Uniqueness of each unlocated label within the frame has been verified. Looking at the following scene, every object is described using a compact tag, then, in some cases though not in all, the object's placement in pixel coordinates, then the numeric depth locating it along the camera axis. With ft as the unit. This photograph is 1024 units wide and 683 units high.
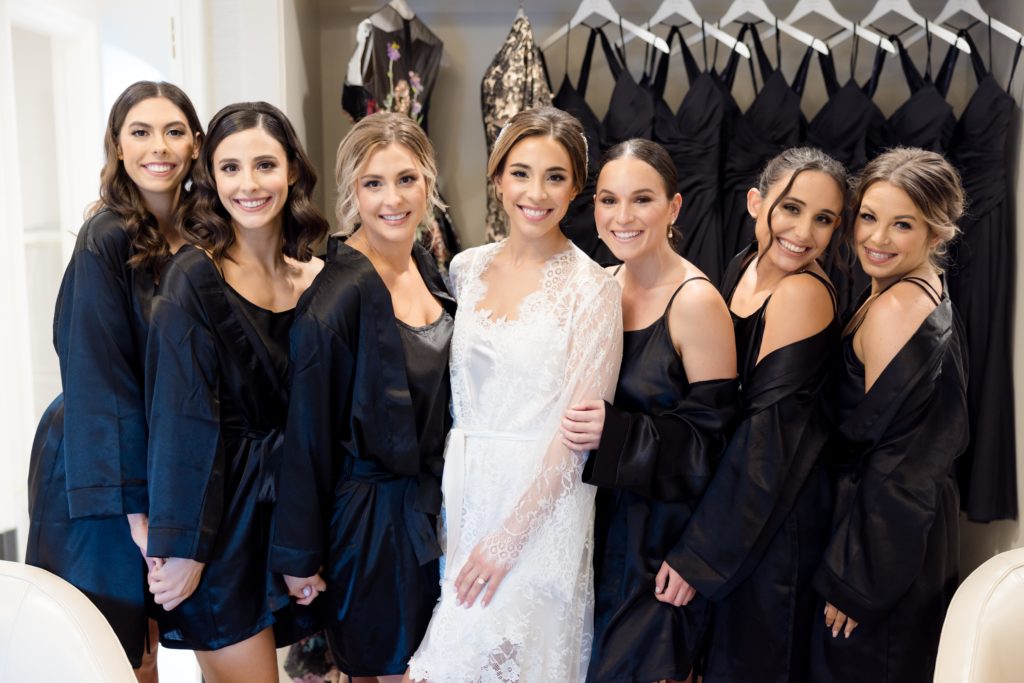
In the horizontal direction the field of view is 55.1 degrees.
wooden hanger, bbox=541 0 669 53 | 10.10
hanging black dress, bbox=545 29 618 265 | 9.72
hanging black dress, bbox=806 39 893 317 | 9.73
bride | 6.18
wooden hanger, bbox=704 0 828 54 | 9.92
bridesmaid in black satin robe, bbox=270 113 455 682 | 6.38
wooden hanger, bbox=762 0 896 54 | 9.77
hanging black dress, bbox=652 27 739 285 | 9.77
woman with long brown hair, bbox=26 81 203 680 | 6.44
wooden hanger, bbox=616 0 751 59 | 10.12
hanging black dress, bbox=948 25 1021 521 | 9.43
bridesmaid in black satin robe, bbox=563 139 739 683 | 6.25
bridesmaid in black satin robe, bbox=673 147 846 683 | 6.32
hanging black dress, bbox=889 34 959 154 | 9.60
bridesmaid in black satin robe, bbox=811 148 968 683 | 6.23
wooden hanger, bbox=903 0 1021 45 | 9.80
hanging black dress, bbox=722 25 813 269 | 9.78
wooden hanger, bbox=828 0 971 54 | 9.88
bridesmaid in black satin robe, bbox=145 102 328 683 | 6.28
